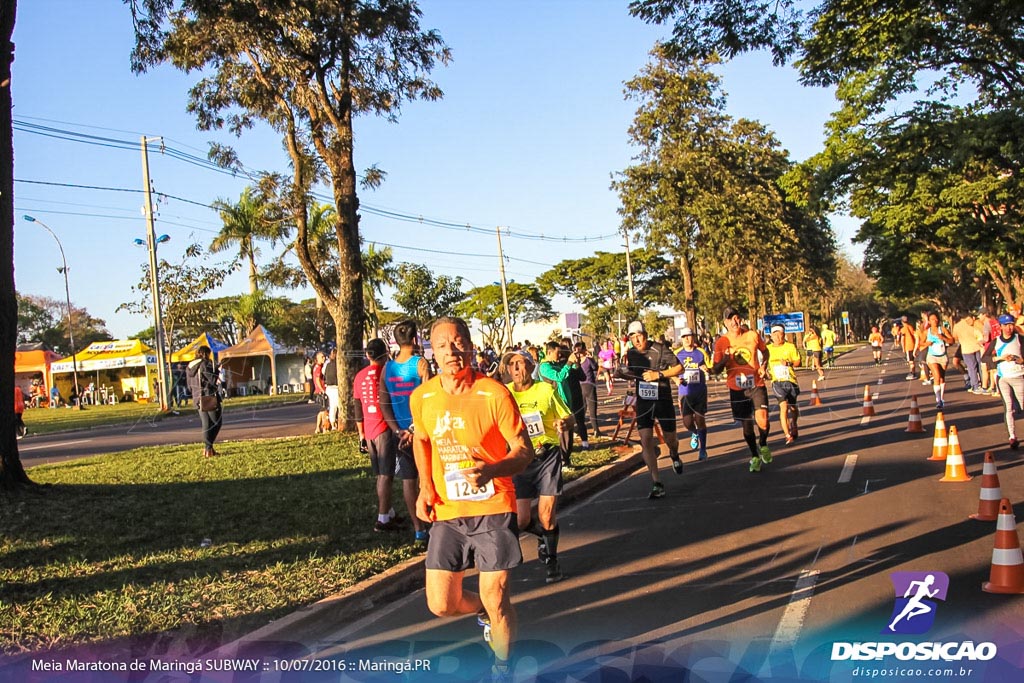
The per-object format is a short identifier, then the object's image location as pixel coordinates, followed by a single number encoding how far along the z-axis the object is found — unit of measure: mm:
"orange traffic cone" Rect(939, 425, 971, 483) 10188
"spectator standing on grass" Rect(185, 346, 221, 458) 15484
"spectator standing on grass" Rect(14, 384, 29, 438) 19891
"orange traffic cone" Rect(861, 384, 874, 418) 17859
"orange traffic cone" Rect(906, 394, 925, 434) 15208
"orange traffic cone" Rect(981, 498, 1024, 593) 5926
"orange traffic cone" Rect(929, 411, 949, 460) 11561
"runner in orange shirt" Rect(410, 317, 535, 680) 4559
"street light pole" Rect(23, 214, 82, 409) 47288
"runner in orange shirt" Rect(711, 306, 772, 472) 12523
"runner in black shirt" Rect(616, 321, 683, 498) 10719
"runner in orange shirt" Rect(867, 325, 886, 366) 42531
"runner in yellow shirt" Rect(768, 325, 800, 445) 14969
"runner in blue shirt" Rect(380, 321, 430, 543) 8211
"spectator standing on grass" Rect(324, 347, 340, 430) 18703
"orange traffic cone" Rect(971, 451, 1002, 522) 8062
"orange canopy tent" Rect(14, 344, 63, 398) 57656
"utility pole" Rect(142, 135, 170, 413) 32750
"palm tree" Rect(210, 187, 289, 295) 20641
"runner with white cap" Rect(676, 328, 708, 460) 13711
